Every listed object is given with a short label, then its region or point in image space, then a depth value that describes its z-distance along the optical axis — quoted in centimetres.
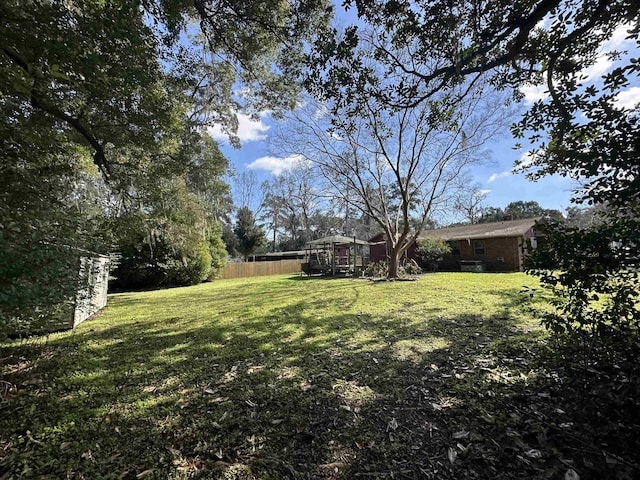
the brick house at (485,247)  1683
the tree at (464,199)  1421
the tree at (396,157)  1162
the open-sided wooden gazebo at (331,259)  1595
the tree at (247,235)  2605
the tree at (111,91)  285
